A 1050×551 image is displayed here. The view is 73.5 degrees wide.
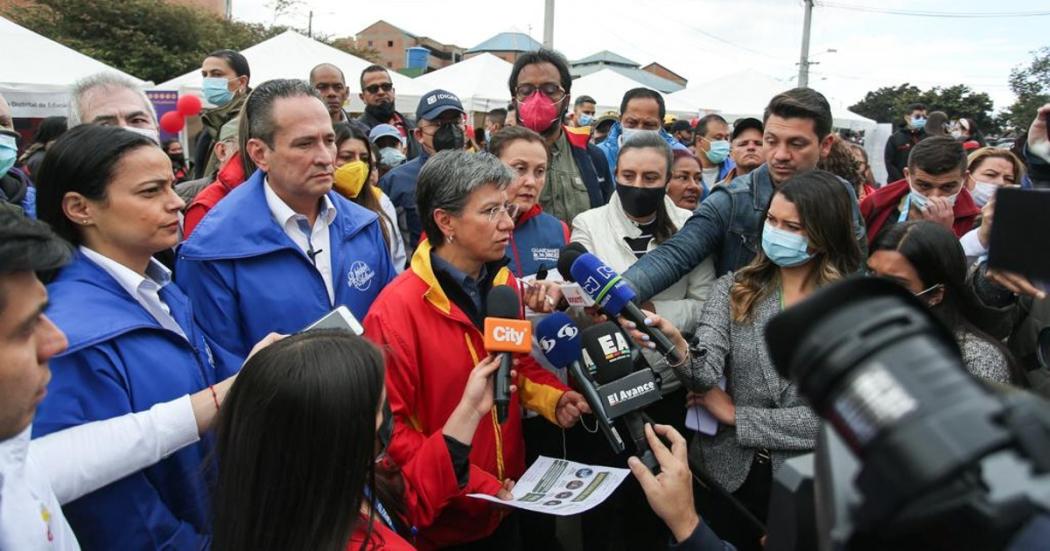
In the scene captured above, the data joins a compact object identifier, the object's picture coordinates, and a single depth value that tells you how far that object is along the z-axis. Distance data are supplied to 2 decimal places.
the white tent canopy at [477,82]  13.02
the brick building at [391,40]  78.75
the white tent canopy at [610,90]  15.62
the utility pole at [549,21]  15.33
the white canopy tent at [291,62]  10.12
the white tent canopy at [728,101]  14.92
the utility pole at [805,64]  27.59
